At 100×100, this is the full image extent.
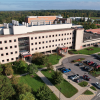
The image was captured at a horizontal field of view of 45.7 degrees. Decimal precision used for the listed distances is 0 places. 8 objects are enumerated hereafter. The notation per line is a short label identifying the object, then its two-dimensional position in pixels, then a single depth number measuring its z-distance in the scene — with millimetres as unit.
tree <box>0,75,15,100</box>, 27181
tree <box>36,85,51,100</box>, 28456
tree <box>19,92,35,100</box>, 25641
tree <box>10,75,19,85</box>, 34222
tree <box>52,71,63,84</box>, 36344
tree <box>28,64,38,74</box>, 41372
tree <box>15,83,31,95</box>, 29141
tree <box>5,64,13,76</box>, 40219
